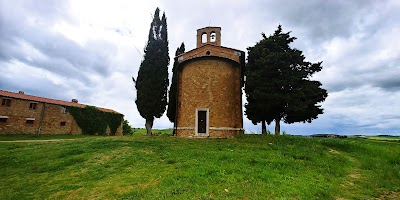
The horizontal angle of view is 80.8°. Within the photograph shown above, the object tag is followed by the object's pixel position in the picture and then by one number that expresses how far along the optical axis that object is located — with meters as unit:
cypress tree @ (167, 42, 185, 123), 29.39
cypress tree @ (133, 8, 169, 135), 29.30
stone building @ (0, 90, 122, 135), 32.25
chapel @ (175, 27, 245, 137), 20.73
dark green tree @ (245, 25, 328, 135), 23.70
